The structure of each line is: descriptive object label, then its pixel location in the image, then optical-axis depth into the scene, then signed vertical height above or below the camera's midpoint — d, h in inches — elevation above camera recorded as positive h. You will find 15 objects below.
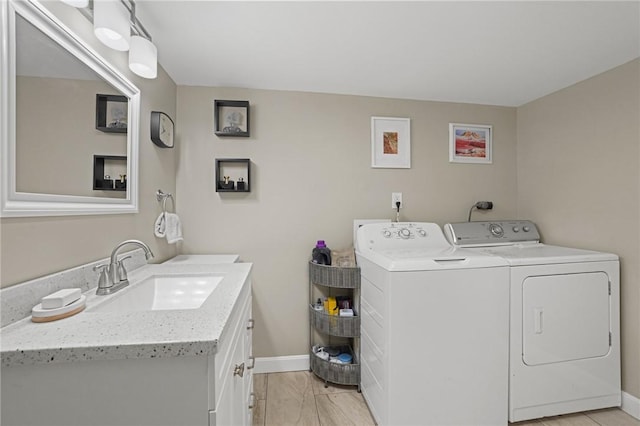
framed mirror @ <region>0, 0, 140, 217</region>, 31.6 +12.4
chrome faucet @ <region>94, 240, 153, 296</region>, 41.8 -10.1
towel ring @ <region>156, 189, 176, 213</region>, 70.0 +3.8
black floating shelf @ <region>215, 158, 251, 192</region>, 81.7 +11.2
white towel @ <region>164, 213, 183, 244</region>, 69.4 -4.3
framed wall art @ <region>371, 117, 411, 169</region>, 91.3 +22.8
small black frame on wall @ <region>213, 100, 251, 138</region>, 81.7 +27.5
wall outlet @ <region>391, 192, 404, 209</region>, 92.4 +4.3
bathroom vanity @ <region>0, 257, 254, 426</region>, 25.0 -15.0
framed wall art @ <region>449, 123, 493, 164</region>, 95.8 +23.9
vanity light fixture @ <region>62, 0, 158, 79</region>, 42.0 +29.2
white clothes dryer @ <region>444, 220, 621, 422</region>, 63.5 -28.3
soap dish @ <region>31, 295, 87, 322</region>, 31.0 -11.6
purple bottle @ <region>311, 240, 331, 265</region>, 82.1 -12.5
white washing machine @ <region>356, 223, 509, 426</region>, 57.7 -27.1
